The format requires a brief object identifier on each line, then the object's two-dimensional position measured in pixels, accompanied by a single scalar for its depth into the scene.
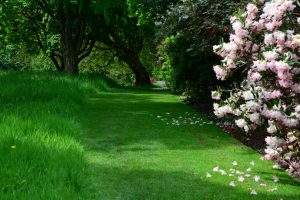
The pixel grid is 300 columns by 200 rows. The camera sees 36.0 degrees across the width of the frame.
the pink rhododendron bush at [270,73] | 5.27
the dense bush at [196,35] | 10.37
